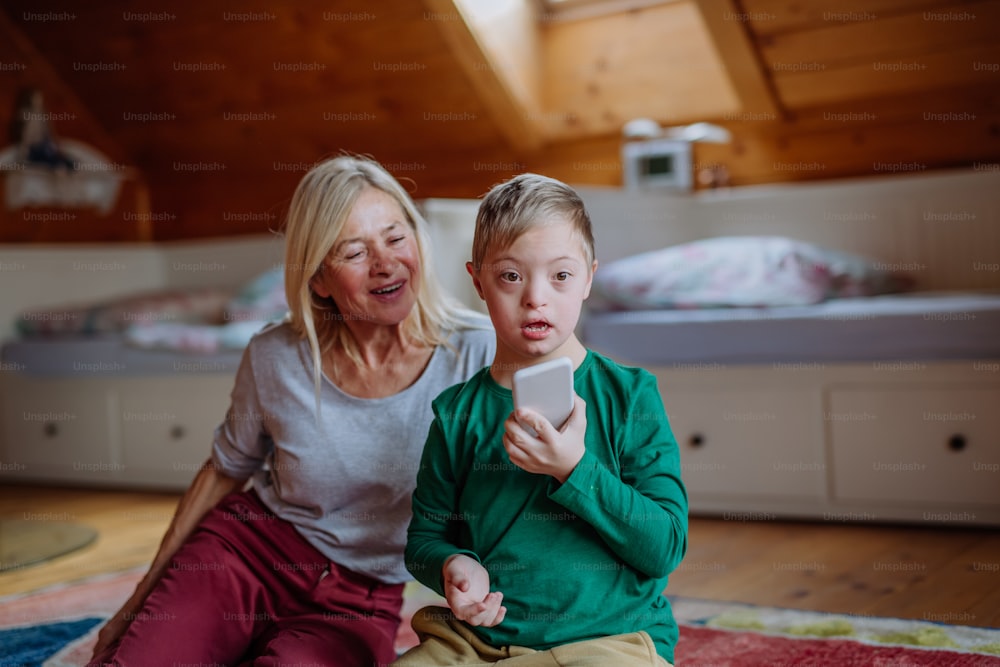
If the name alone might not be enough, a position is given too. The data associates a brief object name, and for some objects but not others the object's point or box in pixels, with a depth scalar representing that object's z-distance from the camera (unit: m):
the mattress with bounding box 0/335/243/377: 3.34
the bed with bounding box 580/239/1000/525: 2.38
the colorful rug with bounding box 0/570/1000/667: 1.62
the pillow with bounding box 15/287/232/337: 3.79
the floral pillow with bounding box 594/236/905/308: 2.71
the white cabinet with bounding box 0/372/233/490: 3.41
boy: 1.04
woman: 1.44
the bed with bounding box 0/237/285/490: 3.40
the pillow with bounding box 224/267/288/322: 3.63
